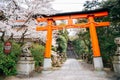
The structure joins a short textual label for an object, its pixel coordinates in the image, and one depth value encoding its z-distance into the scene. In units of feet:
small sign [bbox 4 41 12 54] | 13.37
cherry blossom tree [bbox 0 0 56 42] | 17.18
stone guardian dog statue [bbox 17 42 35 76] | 15.68
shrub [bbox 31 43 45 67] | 21.43
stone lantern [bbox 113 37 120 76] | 13.77
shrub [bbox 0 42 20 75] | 12.96
